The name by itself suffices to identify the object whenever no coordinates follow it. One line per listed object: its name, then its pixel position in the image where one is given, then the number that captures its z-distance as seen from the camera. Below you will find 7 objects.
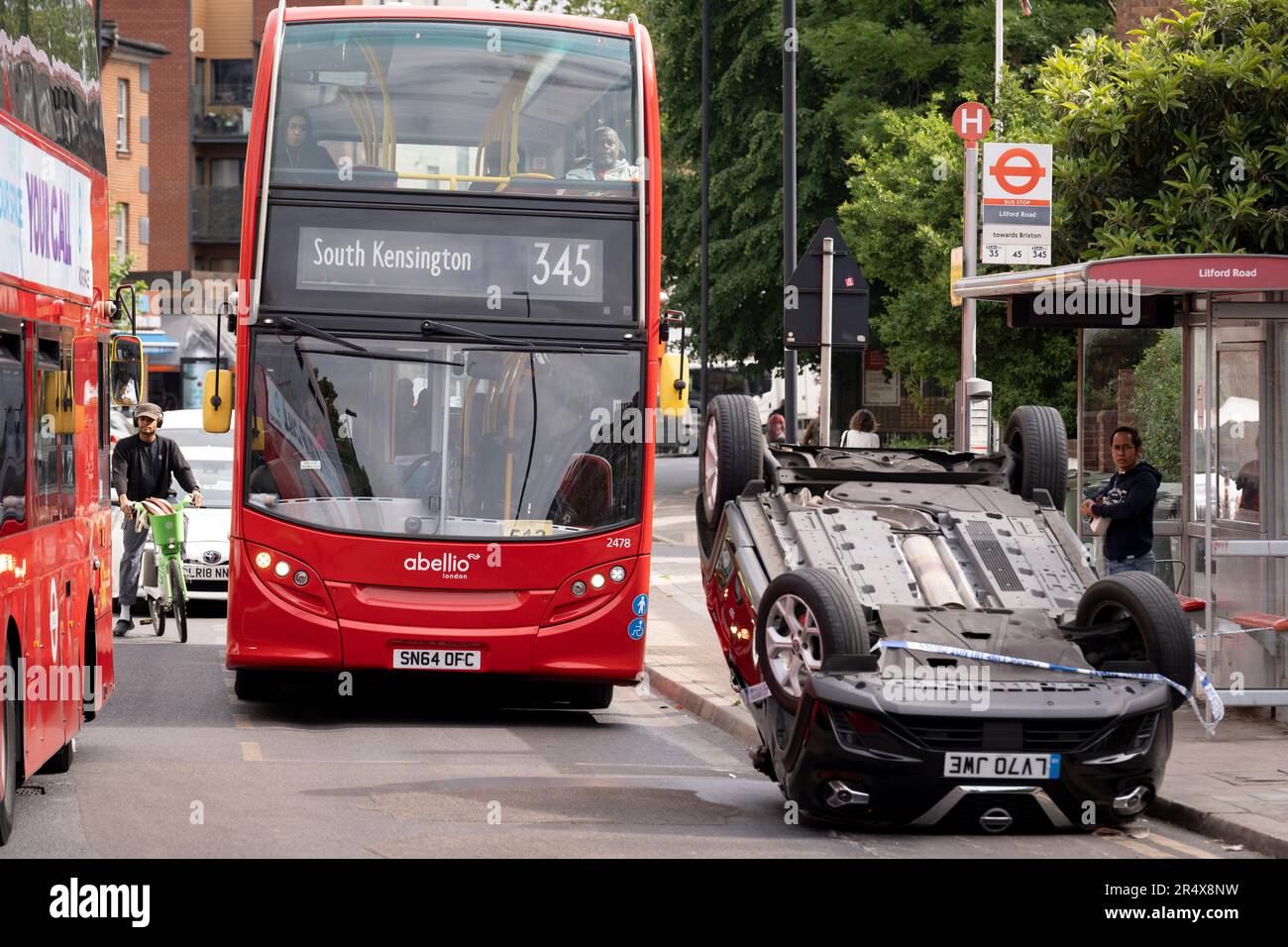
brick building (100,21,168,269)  65.62
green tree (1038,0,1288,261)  15.21
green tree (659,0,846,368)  39.63
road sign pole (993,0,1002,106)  33.13
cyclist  18.36
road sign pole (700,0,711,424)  38.78
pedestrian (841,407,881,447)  23.95
